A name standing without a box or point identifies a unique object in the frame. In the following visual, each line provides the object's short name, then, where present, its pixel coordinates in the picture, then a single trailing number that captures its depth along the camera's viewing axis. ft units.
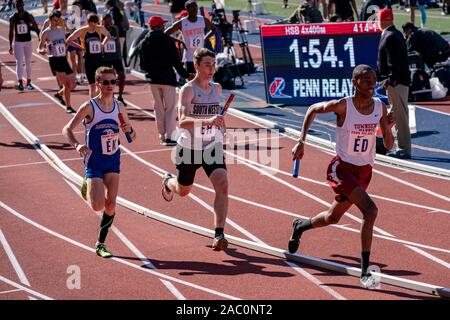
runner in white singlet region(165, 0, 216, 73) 60.70
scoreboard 60.64
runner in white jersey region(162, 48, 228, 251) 34.76
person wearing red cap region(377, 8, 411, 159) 48.62
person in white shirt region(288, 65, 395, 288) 30.68
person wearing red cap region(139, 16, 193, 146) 54.70
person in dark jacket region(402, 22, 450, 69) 66.39
